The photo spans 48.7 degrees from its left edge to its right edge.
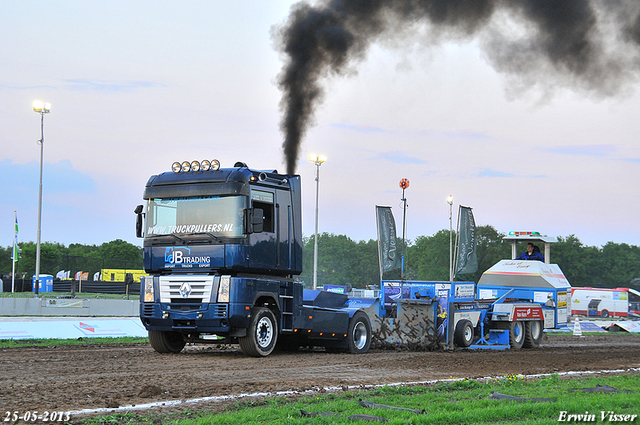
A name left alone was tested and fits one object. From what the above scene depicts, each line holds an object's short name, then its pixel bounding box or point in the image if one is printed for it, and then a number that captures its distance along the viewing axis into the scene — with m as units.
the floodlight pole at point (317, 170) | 46.97
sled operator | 23.23
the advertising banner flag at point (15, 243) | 54.43
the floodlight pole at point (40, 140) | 39.75
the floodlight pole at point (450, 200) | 57.77
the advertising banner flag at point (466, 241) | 36.63
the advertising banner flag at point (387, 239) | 36.91
